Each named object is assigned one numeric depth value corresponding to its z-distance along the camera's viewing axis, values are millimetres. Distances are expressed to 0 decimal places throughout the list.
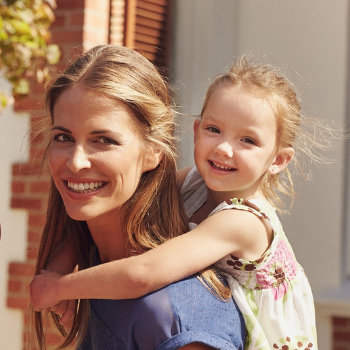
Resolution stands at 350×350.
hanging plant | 3562
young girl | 1952
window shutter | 4812
